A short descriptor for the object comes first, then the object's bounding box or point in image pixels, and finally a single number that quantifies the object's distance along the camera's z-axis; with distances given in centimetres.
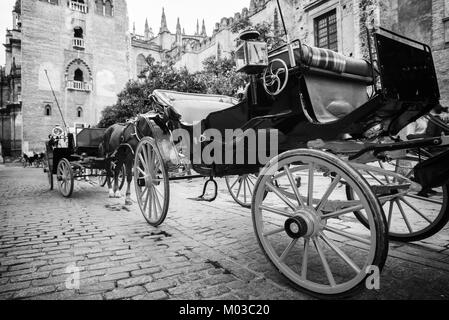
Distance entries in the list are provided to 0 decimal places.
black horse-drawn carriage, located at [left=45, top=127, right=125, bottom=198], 713
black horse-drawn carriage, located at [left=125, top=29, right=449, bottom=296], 194
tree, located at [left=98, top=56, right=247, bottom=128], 1307
